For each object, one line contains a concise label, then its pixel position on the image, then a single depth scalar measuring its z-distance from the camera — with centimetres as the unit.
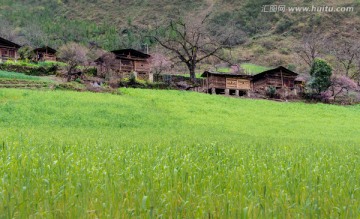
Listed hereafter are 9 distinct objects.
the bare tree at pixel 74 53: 6500
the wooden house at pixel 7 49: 6469
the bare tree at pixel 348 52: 7423
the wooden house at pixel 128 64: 6355
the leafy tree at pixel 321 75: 5572
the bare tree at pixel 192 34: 5847
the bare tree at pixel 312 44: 7563
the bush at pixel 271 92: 5556
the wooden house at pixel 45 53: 8248
